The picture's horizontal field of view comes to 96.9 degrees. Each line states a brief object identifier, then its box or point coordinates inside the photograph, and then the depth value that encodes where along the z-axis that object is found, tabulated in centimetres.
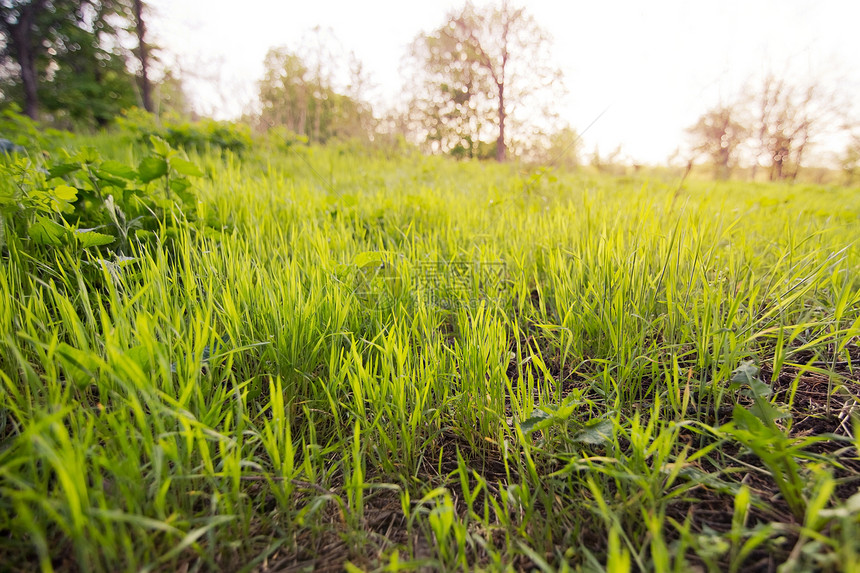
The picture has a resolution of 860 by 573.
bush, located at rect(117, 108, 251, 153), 471
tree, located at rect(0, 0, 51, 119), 948
